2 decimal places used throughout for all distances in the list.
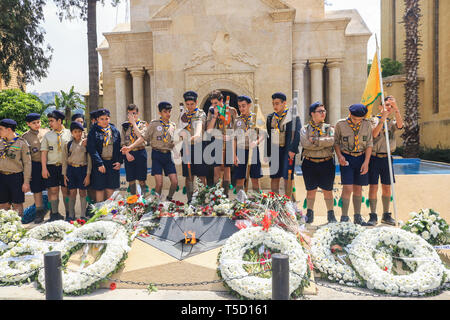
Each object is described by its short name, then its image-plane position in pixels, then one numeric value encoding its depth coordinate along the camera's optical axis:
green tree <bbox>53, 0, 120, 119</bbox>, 14.40
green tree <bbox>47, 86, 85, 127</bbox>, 30.73
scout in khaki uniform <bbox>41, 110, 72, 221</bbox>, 6.37
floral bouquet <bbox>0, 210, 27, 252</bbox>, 5.01
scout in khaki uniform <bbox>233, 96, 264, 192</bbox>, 6.21
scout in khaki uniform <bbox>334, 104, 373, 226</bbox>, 5.67
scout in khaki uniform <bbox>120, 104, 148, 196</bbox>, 6.74
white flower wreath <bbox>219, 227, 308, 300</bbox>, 3.79
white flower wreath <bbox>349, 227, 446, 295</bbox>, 3.92
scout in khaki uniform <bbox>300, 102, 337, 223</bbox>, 5.69
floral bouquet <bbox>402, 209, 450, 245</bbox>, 4.73
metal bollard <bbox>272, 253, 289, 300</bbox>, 3.06
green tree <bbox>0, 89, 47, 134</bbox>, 18.52
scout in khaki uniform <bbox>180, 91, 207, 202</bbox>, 6.15
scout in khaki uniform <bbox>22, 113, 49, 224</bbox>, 6.49
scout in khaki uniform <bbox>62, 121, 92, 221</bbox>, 6.32
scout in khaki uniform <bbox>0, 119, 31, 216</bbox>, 6.17
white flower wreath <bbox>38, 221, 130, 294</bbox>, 4.07
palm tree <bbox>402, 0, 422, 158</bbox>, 16.05
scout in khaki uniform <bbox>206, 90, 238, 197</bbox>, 6.17
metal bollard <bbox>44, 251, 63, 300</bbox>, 3.18
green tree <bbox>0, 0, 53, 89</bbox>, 19.91
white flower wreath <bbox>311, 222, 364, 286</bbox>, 4.25
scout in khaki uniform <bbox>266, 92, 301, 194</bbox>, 6.05
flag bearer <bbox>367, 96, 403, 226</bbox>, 5.88
